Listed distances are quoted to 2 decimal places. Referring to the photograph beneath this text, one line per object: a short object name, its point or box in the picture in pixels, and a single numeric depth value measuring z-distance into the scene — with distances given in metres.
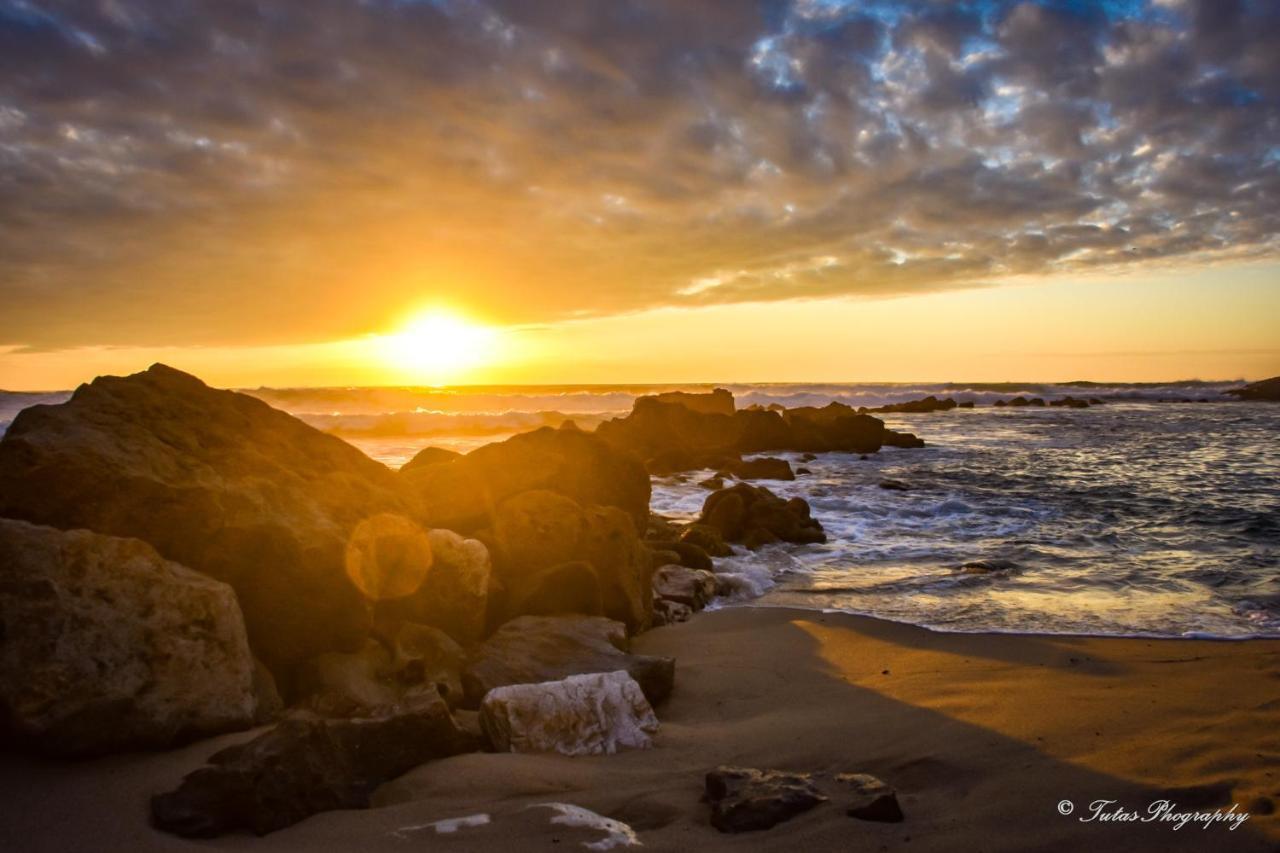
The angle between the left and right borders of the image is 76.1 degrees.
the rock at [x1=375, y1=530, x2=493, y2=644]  5.09
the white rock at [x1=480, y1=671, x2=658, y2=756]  3.87
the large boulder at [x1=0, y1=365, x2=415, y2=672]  4.04
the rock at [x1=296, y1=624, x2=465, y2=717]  4.02
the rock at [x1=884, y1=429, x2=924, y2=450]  27.95
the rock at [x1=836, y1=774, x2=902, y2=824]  3.19
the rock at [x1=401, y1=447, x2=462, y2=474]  9.23
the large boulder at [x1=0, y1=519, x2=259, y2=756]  3.10
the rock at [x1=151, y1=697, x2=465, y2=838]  2.88
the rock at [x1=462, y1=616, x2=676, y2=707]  4.73
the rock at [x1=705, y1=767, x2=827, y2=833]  3.14
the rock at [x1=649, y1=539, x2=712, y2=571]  9.10
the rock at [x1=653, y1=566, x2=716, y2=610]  7.77
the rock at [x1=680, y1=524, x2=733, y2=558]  10.07
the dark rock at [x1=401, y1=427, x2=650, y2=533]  7.14
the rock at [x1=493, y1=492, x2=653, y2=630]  6.32
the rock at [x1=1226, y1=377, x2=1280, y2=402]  62.44
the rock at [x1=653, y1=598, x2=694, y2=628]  7.15
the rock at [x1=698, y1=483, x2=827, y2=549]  11.11
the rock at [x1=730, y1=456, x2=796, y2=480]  18.52
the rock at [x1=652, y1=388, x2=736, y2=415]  30.52
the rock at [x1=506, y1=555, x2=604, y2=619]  5.76
